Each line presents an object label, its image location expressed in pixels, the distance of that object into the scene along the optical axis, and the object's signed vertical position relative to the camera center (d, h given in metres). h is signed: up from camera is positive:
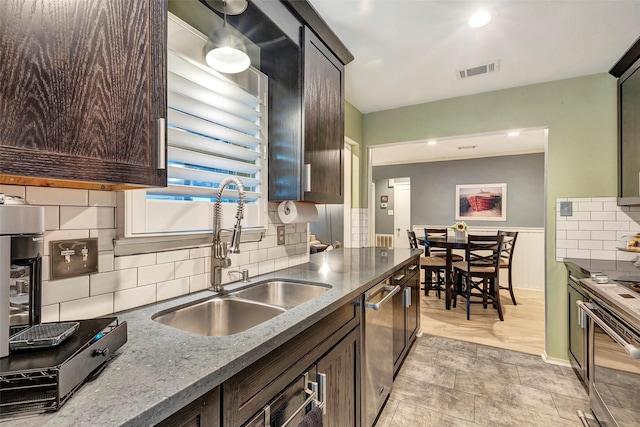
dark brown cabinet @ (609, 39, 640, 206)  2.13 +0.67
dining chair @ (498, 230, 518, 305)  4.04 -0.69
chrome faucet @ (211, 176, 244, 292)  1.37 -0.16
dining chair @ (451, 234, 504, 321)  3.63 -0.70
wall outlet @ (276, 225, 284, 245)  2.00 -0.14
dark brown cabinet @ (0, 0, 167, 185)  0.63 +0.31
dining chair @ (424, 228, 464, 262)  4.48 -0.34
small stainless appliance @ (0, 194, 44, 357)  0.55 -0.11
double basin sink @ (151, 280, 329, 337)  1.19 -0.43
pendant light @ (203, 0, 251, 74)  1.29 +0.73
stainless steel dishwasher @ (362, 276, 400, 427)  1.59 -0.79
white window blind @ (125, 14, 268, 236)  1.25 +0.33
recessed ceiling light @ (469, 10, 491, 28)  1.82 +1.22
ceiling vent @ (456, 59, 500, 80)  2.43 +1.22
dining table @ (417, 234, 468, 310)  3.91 -0.45
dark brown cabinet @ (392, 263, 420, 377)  2.17 -0.82
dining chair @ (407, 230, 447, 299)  4.28 -0.75
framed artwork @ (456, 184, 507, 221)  5.38 +0.22
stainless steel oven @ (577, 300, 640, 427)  1.29 -0.76
